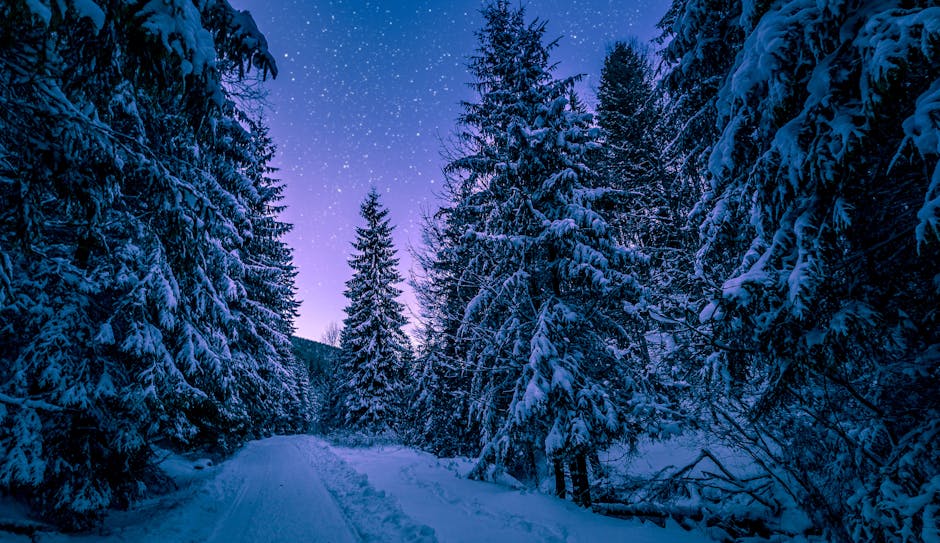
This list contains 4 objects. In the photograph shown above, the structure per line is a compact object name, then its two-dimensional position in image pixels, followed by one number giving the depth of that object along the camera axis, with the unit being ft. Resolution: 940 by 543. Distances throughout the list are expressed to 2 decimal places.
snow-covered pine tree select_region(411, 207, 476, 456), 42.06
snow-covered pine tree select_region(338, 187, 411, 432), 82.64
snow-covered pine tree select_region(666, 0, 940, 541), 8.63
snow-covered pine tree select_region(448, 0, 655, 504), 25.58
